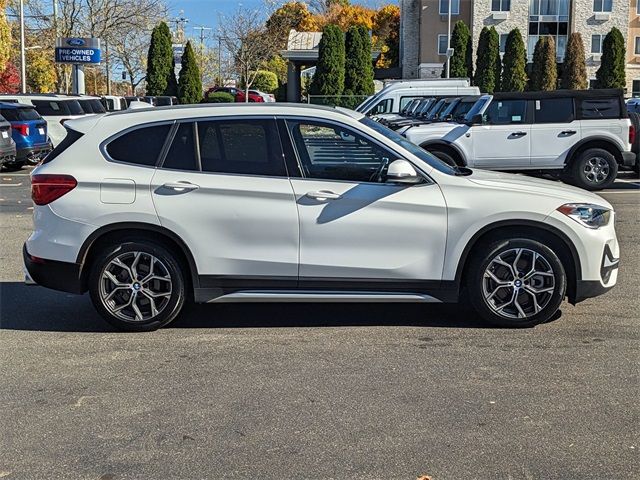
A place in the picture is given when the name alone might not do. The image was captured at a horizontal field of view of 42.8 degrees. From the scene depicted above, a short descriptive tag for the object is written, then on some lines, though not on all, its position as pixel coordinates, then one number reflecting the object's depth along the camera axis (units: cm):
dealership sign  3484
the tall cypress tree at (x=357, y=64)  4097
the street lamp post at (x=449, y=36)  5198
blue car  1952
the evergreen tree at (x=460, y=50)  5400
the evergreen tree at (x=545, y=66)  5259
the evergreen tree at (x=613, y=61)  5131
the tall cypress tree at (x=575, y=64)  5446
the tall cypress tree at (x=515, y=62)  5300
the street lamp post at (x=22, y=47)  3869
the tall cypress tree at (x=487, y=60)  5309
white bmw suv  605
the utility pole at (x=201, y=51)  6425
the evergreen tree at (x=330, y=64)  3934
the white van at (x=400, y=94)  2623
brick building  5856
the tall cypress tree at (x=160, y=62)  4028
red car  5084
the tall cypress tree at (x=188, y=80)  3994
